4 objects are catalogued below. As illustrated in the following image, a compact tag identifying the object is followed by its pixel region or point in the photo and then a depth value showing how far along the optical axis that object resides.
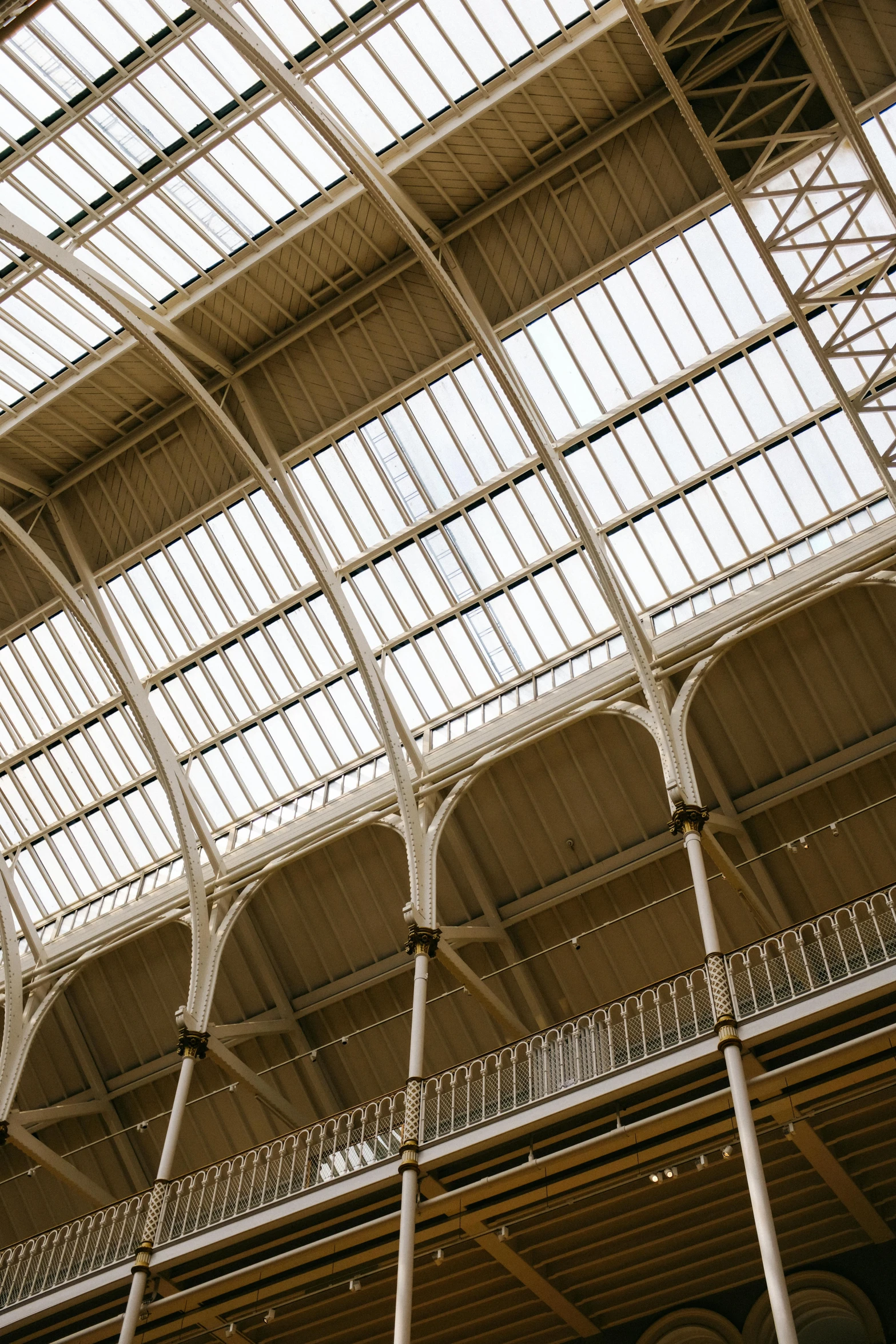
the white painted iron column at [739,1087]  12.78
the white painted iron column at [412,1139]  15.10
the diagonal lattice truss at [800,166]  16.95
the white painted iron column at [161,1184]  17.81
